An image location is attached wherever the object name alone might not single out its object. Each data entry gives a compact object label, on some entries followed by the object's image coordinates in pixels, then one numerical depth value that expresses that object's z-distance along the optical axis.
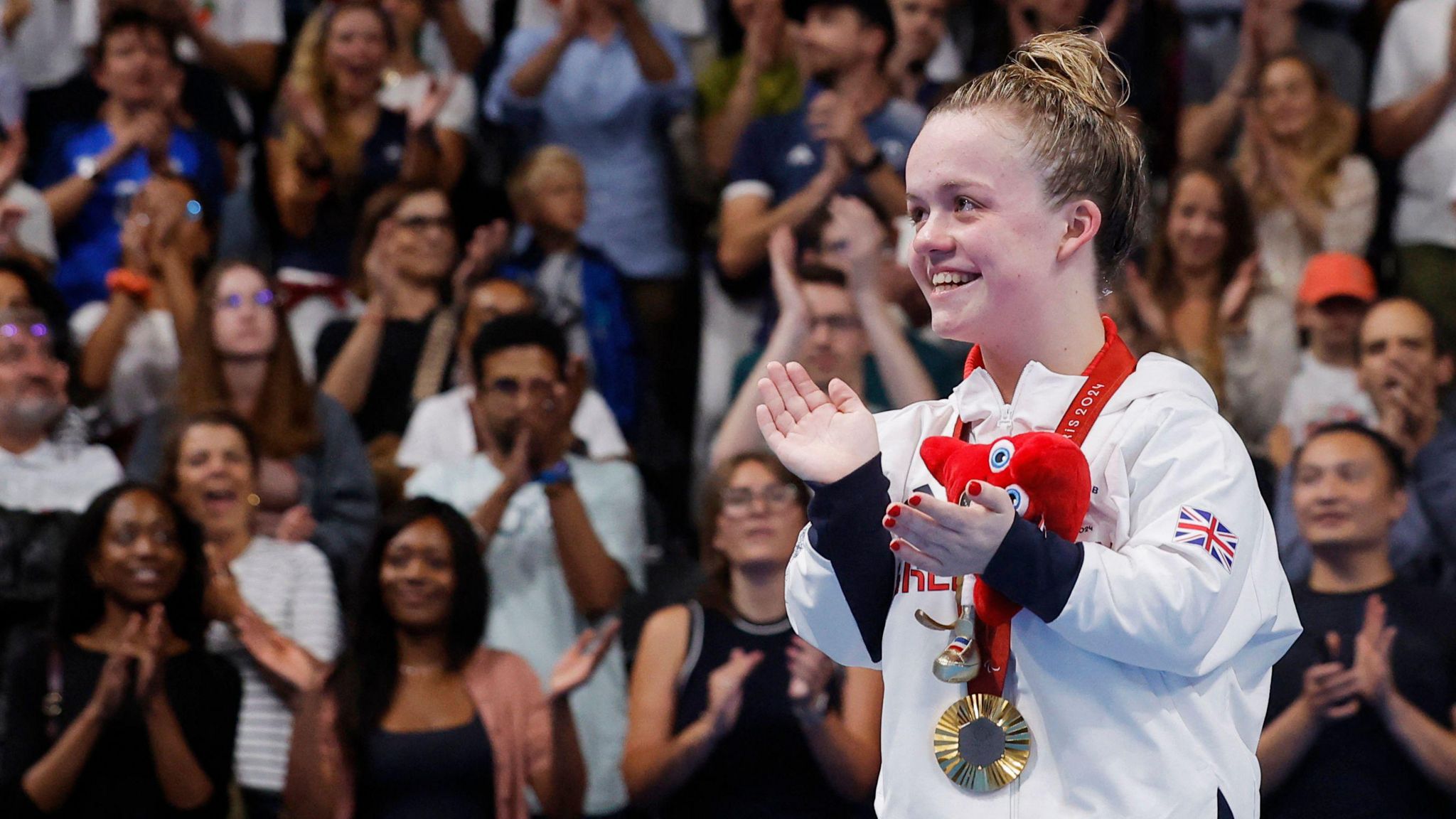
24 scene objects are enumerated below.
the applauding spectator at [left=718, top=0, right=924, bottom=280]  12.59
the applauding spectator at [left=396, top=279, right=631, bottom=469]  11.70
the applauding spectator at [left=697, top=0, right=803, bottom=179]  13.62
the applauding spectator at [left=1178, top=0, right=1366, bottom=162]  13.12
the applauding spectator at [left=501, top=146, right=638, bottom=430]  12.74
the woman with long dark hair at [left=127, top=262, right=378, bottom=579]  11.05
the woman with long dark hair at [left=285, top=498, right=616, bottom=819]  9.73
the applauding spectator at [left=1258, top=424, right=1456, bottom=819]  9.30
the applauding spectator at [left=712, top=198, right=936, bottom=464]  11.51
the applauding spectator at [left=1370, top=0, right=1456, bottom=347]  12.36
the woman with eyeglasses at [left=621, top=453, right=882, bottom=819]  9.48
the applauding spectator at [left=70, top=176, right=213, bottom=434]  12.32
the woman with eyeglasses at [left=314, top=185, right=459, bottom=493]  12.28
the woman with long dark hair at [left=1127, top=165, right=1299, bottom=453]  11.93
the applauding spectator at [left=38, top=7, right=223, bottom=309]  13.37
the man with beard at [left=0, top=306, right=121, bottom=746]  10.80
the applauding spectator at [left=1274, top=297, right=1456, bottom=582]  10.62
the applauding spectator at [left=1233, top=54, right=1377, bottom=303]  12.65
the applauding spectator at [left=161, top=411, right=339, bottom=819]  10.13
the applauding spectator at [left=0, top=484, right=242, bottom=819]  9.75
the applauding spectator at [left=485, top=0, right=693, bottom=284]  13.45
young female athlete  3.91
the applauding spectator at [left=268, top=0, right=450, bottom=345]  13.46
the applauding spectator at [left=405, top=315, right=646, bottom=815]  10.59
